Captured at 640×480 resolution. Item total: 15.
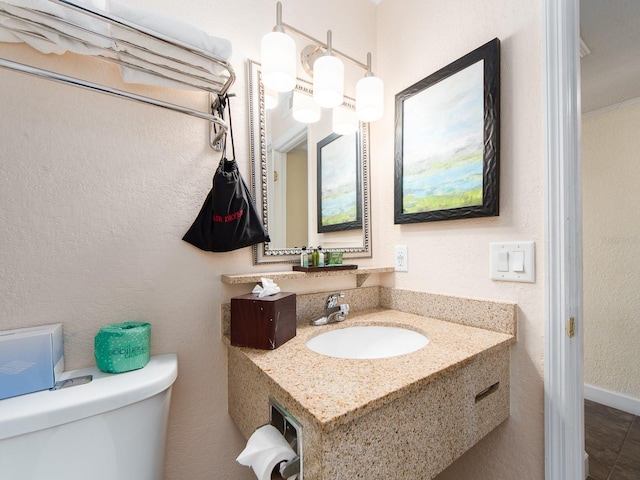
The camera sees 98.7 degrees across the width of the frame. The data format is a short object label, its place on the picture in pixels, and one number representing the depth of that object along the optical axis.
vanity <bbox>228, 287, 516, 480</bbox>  0.49
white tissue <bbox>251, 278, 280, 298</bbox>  0.84
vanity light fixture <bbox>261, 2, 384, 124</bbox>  0.90
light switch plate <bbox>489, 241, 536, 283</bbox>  0.85
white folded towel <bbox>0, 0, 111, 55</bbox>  0.59
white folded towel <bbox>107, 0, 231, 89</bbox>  0.70
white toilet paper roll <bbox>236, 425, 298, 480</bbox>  0.53
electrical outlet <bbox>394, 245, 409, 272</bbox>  1.22
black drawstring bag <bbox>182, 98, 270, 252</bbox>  0.87
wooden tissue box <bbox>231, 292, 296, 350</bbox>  0.77
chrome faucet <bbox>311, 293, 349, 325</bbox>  1.03
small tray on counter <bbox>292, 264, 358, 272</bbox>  1.02
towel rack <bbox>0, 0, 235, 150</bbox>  0.60
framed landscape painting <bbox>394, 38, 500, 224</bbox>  0.92
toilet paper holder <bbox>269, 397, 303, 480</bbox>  0.54
